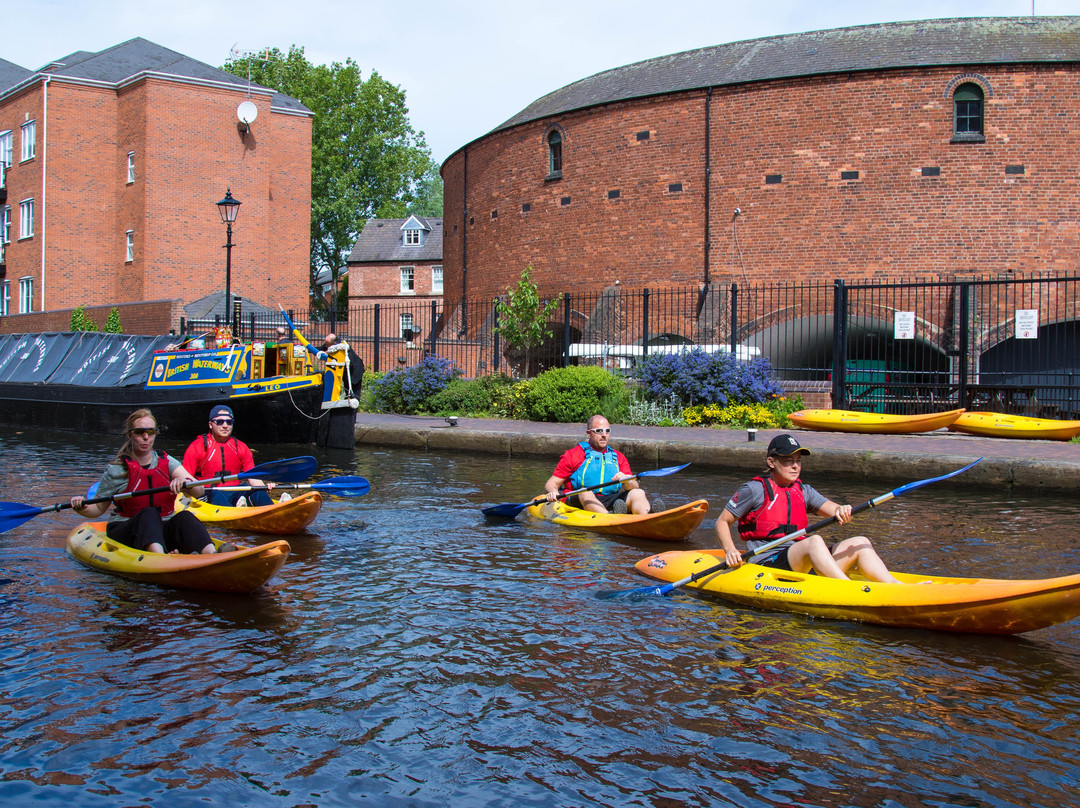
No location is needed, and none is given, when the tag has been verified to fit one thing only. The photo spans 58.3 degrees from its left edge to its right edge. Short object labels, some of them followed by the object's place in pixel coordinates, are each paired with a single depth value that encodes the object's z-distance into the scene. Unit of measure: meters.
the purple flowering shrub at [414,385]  19.67
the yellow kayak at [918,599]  5.57
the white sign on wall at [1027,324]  16.62
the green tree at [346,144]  56.09
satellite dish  32.81
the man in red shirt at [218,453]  8.80
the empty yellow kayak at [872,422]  15.20
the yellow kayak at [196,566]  6.54
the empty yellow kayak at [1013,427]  14.23
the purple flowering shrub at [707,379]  16.91
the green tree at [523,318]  22.16
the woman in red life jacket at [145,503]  7.24
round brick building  22.69
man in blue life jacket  9.36
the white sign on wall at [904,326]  18.14
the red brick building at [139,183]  32.44
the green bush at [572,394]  17.64
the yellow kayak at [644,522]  8.69
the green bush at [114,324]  29.75
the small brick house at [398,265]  55.47
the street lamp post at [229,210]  22.05
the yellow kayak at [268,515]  8.88
